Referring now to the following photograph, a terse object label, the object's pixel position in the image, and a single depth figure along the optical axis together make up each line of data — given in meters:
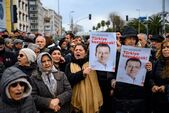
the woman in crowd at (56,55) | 3.02
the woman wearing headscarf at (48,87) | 2.50
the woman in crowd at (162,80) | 2.65
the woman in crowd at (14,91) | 1.88
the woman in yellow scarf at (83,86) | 2.76
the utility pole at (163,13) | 13.93
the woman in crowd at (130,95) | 2.74
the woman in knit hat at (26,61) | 2.85
